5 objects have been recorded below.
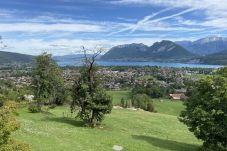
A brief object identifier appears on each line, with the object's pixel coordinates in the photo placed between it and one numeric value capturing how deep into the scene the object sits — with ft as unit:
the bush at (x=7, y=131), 30.46
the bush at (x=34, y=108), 113.22
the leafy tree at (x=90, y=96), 83.54
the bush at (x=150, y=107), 215.26
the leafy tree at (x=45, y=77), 112.59
